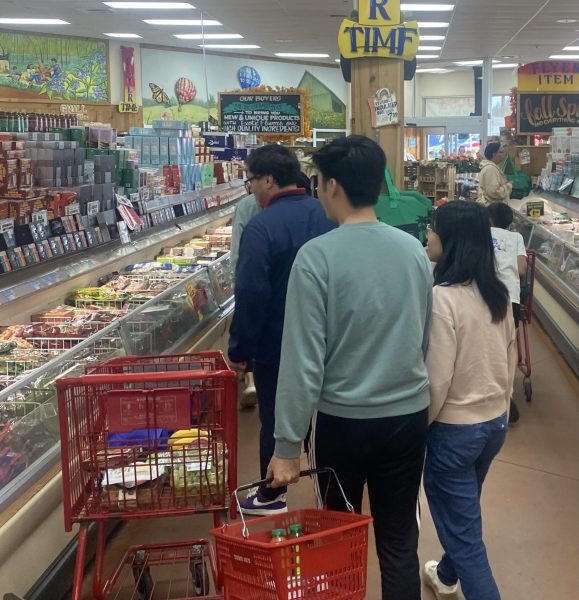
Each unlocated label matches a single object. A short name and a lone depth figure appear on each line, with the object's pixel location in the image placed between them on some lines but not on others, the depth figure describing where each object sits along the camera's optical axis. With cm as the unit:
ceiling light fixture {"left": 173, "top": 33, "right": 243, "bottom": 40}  1520
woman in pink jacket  239
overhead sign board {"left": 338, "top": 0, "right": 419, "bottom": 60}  473
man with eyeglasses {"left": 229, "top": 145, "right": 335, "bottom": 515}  304
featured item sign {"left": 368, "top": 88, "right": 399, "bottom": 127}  482
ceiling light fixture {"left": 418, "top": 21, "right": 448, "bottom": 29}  1329
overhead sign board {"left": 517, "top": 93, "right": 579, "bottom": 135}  1342
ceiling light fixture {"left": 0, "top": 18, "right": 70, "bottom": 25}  1342
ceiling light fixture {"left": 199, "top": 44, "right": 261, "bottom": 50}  1708
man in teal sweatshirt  205
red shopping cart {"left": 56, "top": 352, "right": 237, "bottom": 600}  239
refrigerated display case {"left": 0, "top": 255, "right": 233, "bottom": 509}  276
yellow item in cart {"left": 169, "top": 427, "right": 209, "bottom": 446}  248
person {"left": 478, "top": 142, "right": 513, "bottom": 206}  905
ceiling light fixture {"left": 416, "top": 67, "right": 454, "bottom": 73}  2538
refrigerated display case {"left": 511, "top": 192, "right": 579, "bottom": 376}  642
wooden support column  483
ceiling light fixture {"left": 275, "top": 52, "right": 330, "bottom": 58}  1873
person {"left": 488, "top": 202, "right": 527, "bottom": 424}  442
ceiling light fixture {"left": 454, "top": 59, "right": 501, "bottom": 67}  2041
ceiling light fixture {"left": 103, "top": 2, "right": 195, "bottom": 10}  1155
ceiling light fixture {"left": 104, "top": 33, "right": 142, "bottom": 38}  1538
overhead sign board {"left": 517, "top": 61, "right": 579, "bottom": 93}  1478
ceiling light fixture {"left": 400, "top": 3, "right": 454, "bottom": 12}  1161
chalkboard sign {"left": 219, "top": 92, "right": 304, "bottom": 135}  987
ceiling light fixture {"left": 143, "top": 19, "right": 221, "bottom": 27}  1334
